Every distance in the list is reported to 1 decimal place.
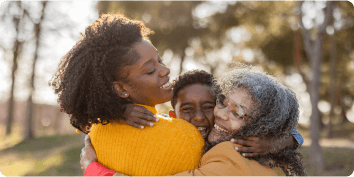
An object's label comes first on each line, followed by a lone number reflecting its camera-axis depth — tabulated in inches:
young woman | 72.1
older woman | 66.9
